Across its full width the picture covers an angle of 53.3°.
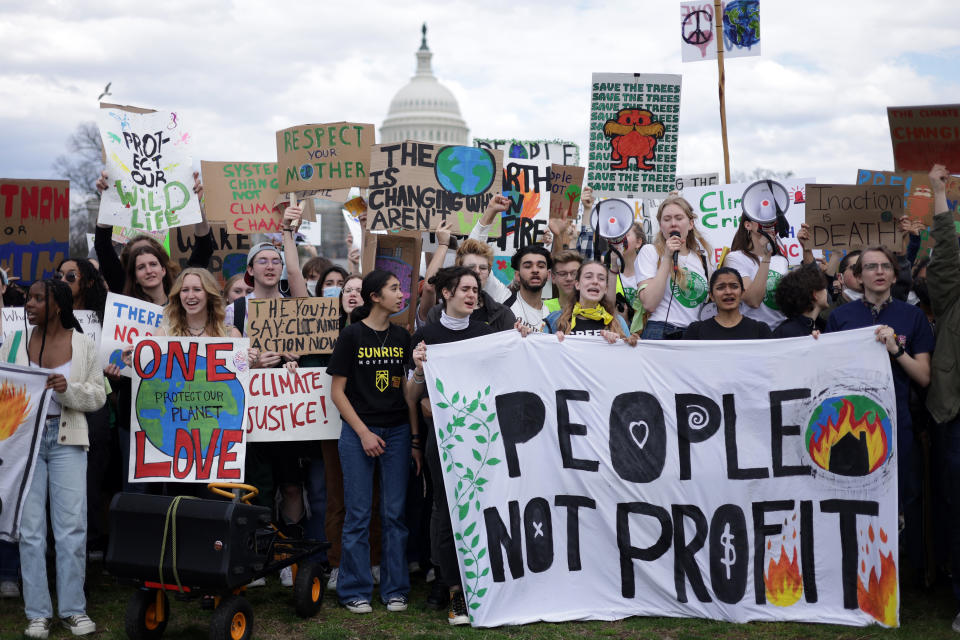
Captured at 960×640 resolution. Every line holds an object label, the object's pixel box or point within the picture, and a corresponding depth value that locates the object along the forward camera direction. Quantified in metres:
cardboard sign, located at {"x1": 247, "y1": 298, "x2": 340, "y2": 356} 6.76
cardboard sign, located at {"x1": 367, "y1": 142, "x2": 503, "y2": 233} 7.91
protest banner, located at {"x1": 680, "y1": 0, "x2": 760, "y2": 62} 9.86
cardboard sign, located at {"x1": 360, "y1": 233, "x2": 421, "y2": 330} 7.51
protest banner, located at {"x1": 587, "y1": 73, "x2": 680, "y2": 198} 9.27
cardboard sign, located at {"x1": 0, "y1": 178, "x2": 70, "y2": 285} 7.96
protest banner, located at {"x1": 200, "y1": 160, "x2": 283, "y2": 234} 8.41
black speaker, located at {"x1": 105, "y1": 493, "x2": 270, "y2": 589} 5.23
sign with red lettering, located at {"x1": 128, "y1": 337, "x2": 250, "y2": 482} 6.14
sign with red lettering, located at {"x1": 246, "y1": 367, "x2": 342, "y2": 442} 6.55
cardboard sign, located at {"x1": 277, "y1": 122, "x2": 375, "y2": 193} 8.16
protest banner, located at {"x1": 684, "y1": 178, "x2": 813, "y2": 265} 9.88
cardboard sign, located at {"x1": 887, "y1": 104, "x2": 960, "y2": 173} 7.38
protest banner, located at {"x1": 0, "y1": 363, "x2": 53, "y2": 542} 5.58
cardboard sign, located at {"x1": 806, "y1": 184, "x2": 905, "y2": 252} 7.67
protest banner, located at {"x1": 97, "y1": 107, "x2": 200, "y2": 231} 7.90
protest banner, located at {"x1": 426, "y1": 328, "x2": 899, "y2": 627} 5.81
